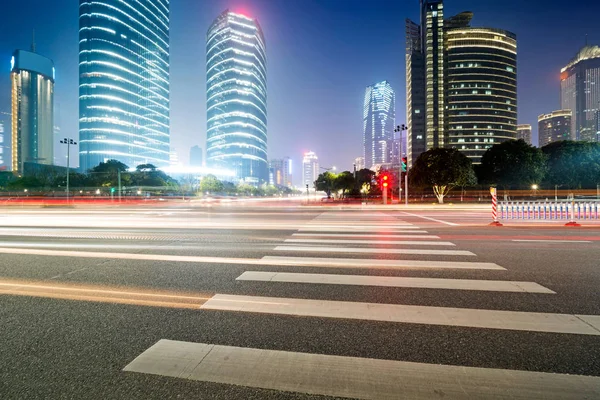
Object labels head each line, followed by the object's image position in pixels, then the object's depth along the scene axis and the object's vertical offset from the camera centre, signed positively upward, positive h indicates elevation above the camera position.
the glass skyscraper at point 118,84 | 137.38 +54.01
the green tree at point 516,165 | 55.97 +5.87
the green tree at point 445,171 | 48.56 +4.22
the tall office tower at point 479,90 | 130.25 +45.46
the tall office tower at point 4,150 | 184.88 +30.98
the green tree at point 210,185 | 101.44 +4.48
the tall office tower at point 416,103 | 155.38 +47.48
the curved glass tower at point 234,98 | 180.88 +59.79
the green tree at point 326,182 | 83.91 +4.50
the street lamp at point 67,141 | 47.94 +9.08
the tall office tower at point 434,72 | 136.88 +55.33
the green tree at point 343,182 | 81.62 +4.15
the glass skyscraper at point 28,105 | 174.12 +55.25
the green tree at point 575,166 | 57.41 +5.78
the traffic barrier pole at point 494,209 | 14.28 -0.58
